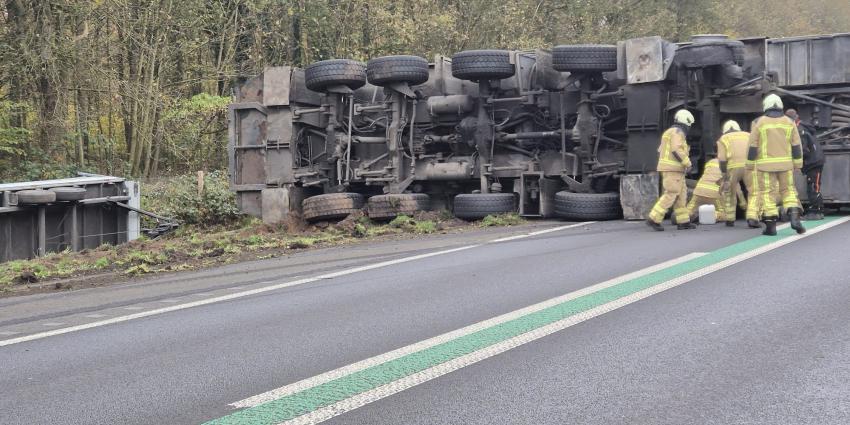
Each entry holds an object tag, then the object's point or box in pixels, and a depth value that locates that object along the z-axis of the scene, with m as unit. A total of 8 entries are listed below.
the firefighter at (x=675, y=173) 11.52
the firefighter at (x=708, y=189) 12.06
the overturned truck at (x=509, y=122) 13.20
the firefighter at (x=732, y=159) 11.68
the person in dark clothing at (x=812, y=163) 12.41
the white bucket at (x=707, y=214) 12.17
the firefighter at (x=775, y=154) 10.50
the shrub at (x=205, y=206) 15.52
